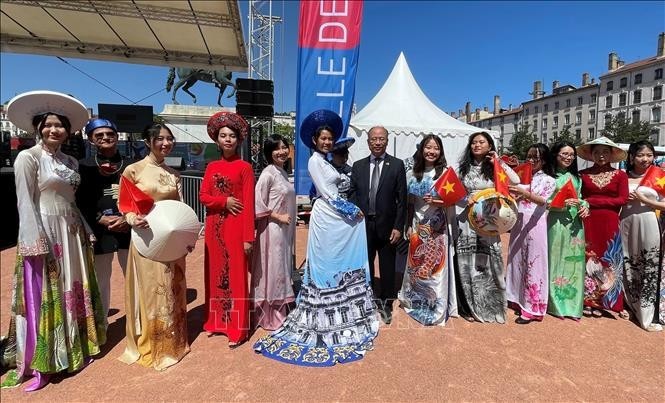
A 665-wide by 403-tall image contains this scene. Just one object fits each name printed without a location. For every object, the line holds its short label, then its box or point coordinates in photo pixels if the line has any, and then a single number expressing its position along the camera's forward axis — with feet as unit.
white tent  31.42
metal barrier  27.86
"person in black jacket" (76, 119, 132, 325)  8.73
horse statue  54.49
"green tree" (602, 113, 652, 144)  106.07
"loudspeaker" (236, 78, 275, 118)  23.66
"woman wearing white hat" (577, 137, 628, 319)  10.66
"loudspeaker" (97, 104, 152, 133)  36.21
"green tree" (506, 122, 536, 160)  135.61
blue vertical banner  16.02
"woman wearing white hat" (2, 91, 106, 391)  7.19
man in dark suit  10.42
